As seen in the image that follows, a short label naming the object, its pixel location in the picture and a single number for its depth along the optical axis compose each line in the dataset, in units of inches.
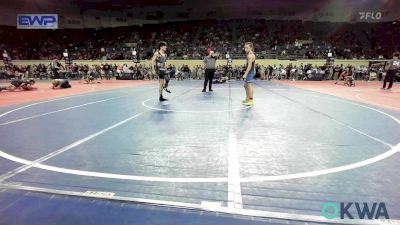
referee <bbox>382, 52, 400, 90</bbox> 525.8
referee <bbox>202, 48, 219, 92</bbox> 472.7
